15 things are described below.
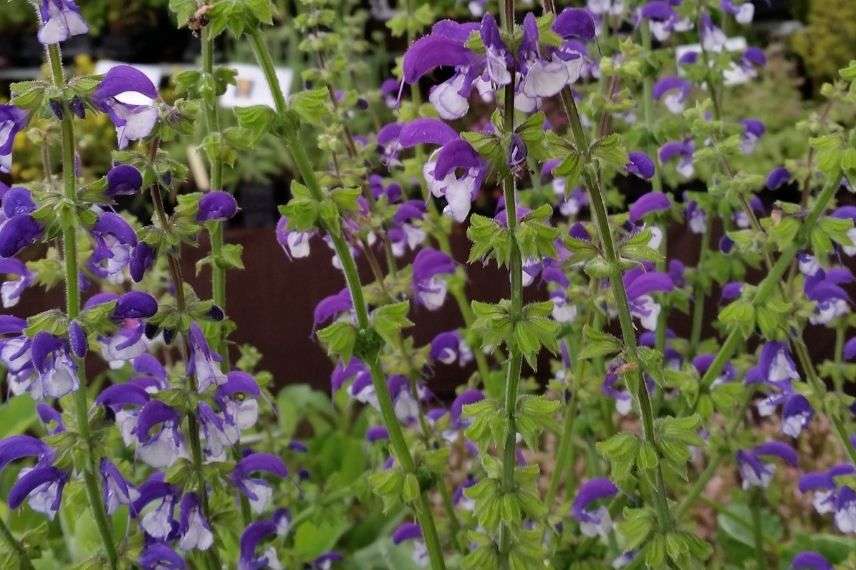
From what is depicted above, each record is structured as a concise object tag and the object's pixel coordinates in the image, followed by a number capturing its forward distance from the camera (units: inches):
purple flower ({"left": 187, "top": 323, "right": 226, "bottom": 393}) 18.5
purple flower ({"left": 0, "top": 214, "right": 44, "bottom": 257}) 16.7
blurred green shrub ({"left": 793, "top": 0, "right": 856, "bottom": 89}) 63.1
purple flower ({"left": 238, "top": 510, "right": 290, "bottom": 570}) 21.1
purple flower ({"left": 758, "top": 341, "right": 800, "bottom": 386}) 21.8
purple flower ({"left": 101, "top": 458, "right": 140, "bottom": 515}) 18.6
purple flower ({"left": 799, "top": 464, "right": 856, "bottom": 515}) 22.9
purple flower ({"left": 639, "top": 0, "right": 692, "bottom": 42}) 25.1
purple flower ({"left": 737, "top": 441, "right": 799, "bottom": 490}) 23.7
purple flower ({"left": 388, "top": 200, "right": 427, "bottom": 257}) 24.4
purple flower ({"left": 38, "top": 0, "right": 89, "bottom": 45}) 16.2
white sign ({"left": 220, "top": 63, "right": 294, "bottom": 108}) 33.1
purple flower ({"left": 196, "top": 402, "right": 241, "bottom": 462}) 18.9
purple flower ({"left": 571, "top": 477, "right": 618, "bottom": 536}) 22.5
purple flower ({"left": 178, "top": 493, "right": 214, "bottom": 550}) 19.1
